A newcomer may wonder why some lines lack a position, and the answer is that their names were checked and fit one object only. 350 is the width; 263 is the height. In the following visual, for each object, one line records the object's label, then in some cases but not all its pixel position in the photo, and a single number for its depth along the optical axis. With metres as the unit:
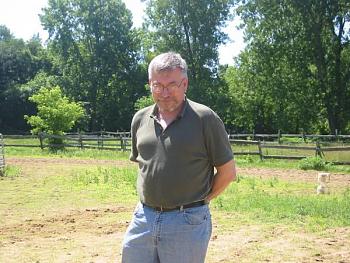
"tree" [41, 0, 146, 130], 49.56
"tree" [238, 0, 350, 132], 33.34
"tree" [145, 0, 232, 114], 40.84
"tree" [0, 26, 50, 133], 51.56
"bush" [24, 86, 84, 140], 28.54
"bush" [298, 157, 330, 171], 17.42
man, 2.86
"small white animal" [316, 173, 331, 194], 11.17
